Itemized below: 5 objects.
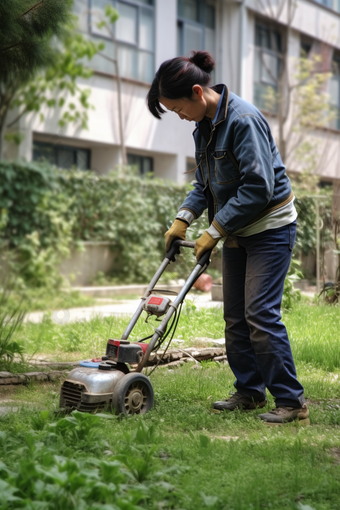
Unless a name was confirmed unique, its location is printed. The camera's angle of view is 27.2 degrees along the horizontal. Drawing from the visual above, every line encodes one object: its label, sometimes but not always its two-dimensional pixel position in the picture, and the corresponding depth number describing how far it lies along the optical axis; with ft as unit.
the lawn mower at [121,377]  12.41
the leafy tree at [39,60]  16.57
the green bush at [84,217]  35.66
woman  12.57
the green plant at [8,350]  17.31
